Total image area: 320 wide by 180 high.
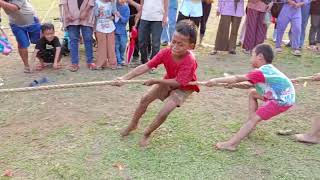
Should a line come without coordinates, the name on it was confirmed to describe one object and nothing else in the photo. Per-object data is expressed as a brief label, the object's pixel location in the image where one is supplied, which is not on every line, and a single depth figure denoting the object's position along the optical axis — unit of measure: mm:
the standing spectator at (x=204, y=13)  6879
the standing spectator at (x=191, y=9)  6449
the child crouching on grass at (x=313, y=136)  3865
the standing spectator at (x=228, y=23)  6637
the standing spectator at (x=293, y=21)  6746
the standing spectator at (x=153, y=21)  5672
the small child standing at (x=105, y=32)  5625
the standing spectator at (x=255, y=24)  6574
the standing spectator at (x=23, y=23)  5324
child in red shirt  3467
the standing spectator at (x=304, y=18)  6891
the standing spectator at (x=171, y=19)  6930
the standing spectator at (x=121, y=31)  5773
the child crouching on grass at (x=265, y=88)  3621
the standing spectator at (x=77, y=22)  5543
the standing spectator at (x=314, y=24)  7016
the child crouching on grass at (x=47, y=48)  5754
